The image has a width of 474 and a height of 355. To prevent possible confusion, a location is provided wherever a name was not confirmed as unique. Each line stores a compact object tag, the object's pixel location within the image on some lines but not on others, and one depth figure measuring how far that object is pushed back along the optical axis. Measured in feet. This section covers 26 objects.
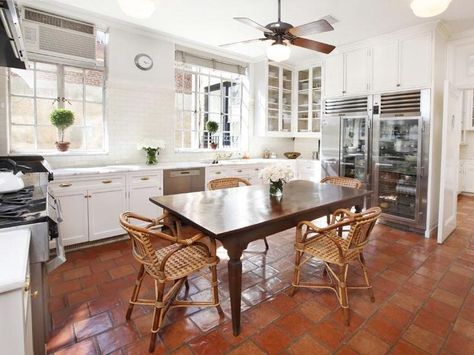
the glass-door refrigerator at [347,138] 14.32
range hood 4.30
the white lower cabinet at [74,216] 10.38
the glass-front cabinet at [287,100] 17.97
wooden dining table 6.03
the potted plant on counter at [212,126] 15.84
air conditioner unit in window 10.94
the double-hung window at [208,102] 15.87
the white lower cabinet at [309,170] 17.03
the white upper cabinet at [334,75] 15.07
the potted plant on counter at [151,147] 13.48
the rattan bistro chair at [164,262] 5.77
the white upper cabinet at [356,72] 14.06
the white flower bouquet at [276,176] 8.54
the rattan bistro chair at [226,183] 10.71
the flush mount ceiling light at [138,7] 6.20
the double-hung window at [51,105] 11.40
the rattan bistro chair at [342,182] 10.76
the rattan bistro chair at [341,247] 6.64
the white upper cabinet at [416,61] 12.02
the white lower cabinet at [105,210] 10.99
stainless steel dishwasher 12.88
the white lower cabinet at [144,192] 11.86
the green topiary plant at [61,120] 11.35
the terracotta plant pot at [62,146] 11.80
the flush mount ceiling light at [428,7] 6.04
